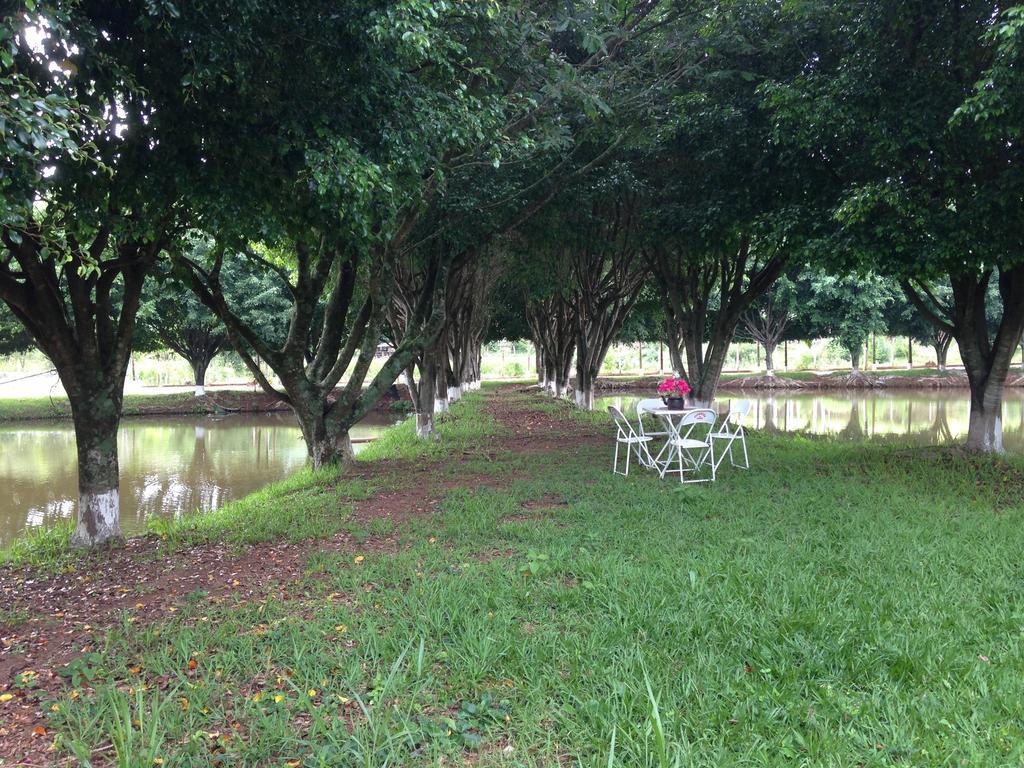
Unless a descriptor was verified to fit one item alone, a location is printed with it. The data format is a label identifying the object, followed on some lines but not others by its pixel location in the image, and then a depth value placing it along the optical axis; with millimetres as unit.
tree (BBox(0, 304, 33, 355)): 22309
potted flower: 8617
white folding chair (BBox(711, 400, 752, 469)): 7905
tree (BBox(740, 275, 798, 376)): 31484
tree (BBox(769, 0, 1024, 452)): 6574
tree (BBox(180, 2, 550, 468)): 4551
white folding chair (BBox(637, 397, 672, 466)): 8633
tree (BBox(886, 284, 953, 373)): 31422
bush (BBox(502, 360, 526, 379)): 60822
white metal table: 7465
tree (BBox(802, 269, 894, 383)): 30000
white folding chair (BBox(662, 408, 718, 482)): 7355
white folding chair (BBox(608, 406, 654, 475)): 8055
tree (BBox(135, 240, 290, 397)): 24969
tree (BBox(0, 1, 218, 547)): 3447
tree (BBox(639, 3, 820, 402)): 7996
